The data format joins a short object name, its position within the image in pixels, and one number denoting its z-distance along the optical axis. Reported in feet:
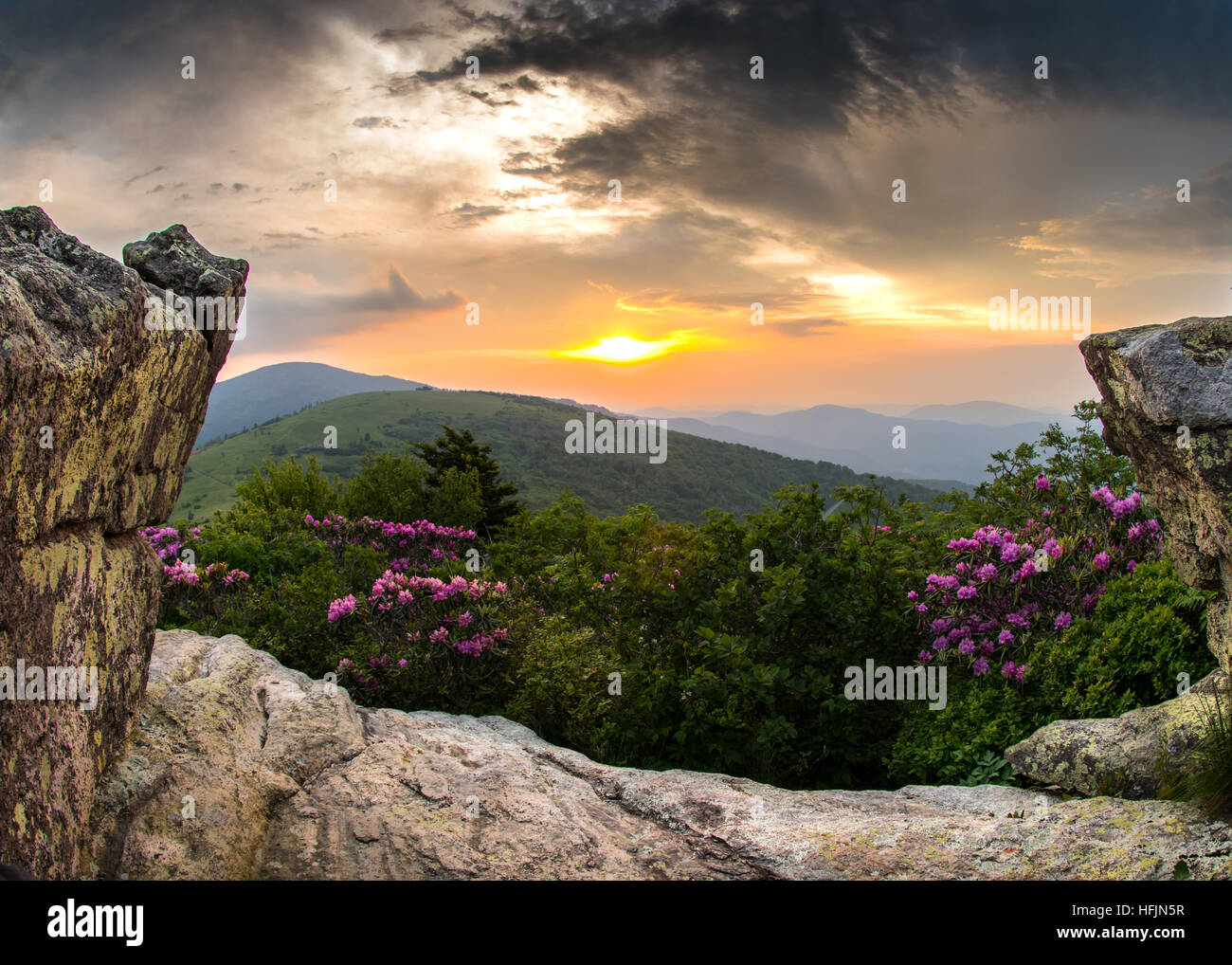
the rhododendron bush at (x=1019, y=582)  19.21
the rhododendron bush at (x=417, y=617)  21.47
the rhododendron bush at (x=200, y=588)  25.86
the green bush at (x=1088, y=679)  16.10
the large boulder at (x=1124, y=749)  13.02
